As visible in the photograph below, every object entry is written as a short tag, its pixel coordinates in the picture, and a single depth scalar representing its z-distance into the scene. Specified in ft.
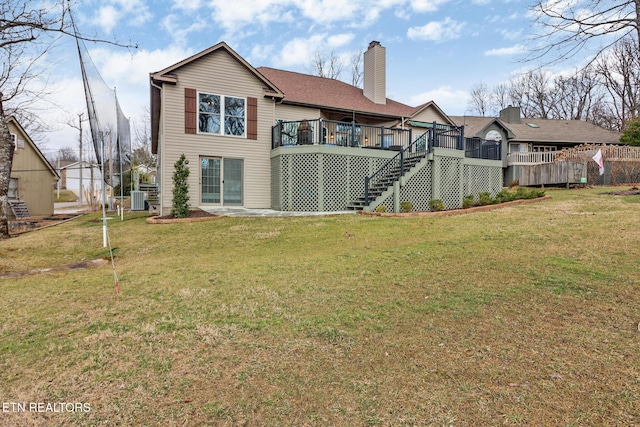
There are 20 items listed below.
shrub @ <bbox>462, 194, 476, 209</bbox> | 37.58
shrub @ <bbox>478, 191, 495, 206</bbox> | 38.92
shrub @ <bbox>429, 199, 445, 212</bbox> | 35.65
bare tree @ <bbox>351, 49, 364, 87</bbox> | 106.93
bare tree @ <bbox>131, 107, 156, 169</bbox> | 111.24
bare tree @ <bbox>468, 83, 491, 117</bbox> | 147.43
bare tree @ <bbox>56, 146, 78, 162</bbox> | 200.05
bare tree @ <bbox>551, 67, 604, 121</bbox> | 116.87
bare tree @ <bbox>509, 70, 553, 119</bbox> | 127.34
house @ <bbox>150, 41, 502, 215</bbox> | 39.11
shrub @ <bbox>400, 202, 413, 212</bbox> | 34.96
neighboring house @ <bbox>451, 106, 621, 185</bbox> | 80.07
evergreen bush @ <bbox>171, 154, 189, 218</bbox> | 35.60
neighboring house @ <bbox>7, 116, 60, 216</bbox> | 58.85
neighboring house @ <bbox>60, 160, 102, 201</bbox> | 136.36
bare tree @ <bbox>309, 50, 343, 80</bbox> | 106.11
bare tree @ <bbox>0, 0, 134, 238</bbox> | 28.27
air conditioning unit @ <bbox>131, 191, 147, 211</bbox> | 59.52
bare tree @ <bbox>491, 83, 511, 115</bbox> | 142.20
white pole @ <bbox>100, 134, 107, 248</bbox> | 18.97
